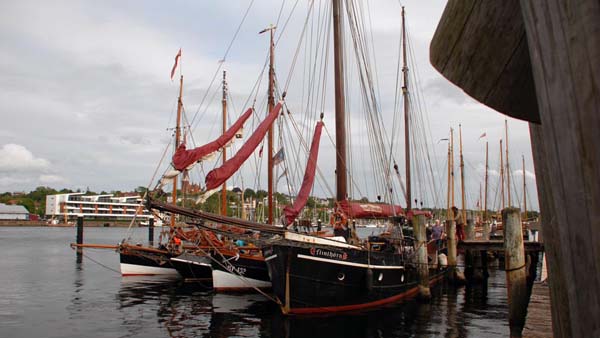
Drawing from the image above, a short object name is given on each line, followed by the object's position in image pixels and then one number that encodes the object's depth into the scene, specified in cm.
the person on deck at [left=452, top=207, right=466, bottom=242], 3328
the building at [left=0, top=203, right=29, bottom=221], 17300
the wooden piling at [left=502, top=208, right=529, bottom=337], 1540
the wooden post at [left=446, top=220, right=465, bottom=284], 2703
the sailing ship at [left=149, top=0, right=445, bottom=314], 1836
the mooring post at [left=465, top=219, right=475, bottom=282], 3077
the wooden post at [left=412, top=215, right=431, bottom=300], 2308
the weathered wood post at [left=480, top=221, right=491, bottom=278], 2942
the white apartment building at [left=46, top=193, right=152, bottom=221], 18288
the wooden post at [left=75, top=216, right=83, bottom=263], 5212
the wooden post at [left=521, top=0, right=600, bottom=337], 115
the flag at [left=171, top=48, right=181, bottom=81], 3697
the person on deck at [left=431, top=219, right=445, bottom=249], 2950
